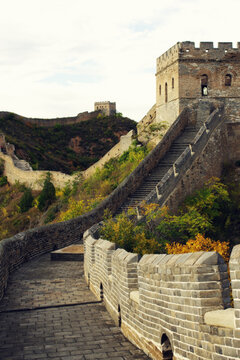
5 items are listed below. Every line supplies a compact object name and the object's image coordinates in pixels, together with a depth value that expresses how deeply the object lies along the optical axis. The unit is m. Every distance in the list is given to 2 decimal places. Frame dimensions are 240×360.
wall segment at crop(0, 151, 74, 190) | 42.81
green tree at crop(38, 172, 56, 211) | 40.84
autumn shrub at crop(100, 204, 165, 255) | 14.25
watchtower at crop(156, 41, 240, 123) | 29.02
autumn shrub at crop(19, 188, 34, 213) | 43.41
